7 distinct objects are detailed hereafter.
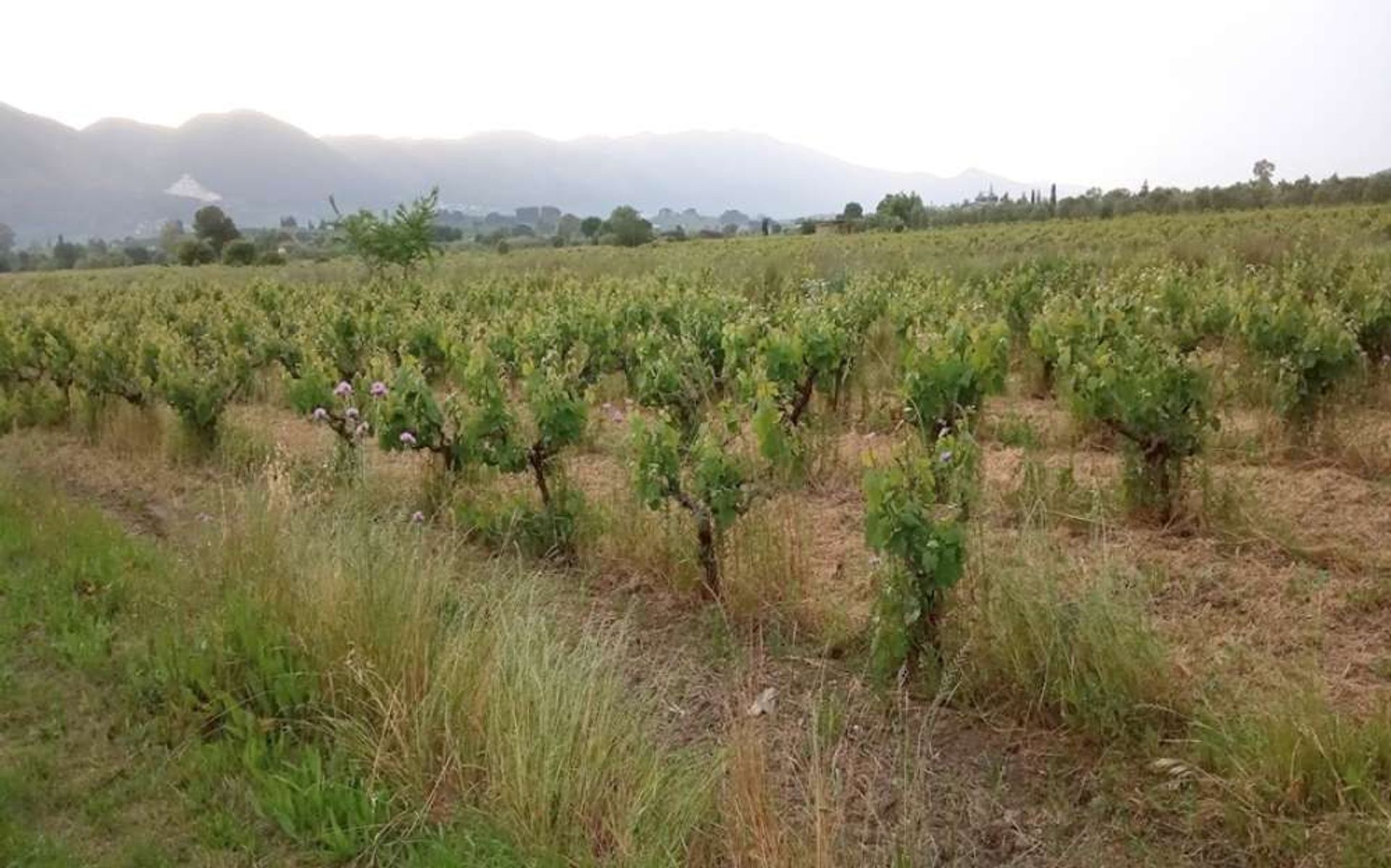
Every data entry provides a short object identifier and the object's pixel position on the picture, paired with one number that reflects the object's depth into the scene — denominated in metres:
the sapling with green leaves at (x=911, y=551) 3.66
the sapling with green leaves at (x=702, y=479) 4.74
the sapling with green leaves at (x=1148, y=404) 5.41
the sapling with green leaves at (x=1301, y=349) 6.48
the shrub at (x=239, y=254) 55.88
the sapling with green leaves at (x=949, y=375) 5.78
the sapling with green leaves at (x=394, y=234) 28.34
